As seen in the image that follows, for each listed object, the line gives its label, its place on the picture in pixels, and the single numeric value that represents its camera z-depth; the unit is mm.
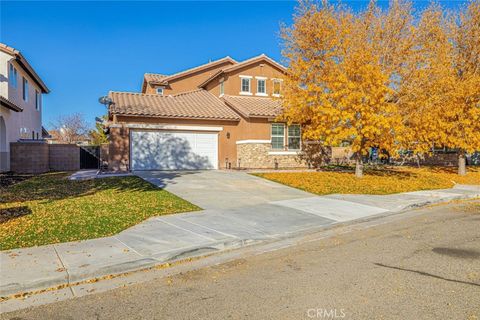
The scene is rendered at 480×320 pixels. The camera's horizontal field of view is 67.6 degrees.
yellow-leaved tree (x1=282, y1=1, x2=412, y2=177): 15711
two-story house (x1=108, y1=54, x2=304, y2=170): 20469
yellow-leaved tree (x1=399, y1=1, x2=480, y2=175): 16797
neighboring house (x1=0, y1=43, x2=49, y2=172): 19688
